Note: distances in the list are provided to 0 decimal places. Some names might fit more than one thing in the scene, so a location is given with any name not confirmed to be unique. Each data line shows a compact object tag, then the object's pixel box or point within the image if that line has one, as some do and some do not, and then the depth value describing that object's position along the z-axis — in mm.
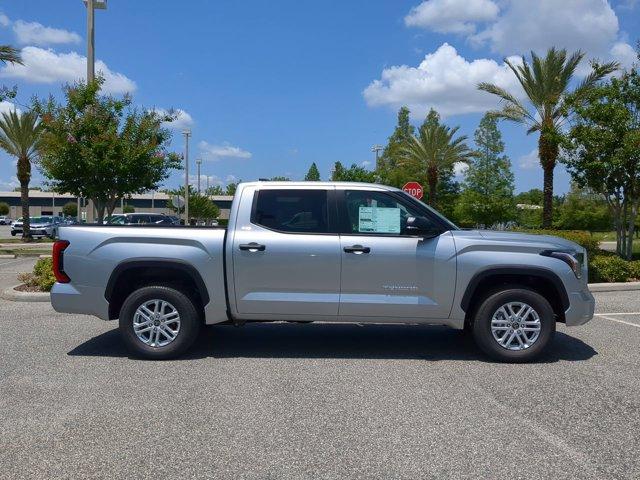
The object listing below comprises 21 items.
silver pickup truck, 6070
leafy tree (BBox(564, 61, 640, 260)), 14766
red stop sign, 19986
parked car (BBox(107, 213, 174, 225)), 25911
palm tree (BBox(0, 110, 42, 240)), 33125
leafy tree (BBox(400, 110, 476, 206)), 37156
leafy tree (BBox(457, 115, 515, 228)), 48188
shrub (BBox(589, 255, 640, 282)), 12938
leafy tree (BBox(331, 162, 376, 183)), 40719
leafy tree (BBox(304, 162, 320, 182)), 84625
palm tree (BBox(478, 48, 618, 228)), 22297
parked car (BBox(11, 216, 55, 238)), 40469
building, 103500
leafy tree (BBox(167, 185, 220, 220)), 59869
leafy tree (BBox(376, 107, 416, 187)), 44438
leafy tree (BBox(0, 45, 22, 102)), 16641
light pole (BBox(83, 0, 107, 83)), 14250
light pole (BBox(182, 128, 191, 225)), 43034
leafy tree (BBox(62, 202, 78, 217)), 86812
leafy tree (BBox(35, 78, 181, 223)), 14609
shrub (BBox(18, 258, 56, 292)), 10406
